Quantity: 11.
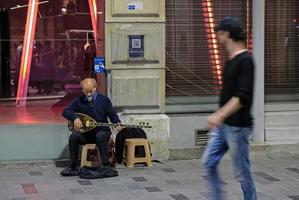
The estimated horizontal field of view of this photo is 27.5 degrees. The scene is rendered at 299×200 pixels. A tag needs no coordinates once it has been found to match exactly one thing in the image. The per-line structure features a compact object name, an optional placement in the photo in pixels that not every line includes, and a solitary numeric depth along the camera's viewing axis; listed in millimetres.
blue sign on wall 8219
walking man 4812
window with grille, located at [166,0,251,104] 8562
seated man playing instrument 7402
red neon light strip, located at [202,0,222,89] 8656
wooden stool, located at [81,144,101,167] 7465
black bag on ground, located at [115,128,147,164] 7922
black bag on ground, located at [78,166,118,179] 7254
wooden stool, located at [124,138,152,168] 7773
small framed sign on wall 8133
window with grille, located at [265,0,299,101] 8852
